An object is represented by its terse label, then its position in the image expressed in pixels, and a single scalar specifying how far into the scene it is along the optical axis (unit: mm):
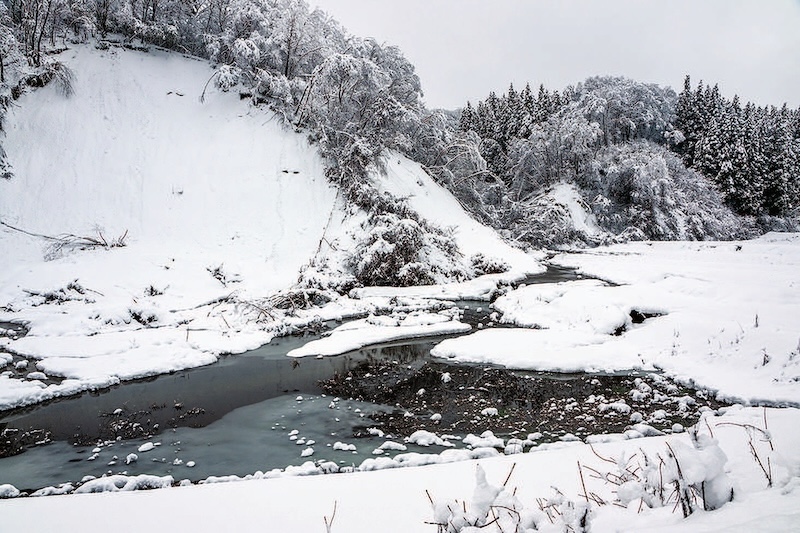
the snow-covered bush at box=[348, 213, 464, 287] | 16281
